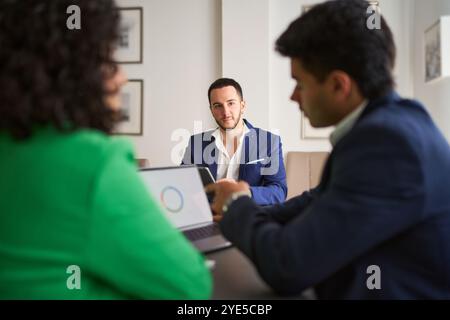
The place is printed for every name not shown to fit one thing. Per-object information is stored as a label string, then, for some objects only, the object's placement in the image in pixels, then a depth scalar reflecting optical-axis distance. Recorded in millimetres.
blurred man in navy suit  690
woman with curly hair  579
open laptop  1128
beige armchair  2908
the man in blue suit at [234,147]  2250
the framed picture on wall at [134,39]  3365
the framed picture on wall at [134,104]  3402
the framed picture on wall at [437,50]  2309
